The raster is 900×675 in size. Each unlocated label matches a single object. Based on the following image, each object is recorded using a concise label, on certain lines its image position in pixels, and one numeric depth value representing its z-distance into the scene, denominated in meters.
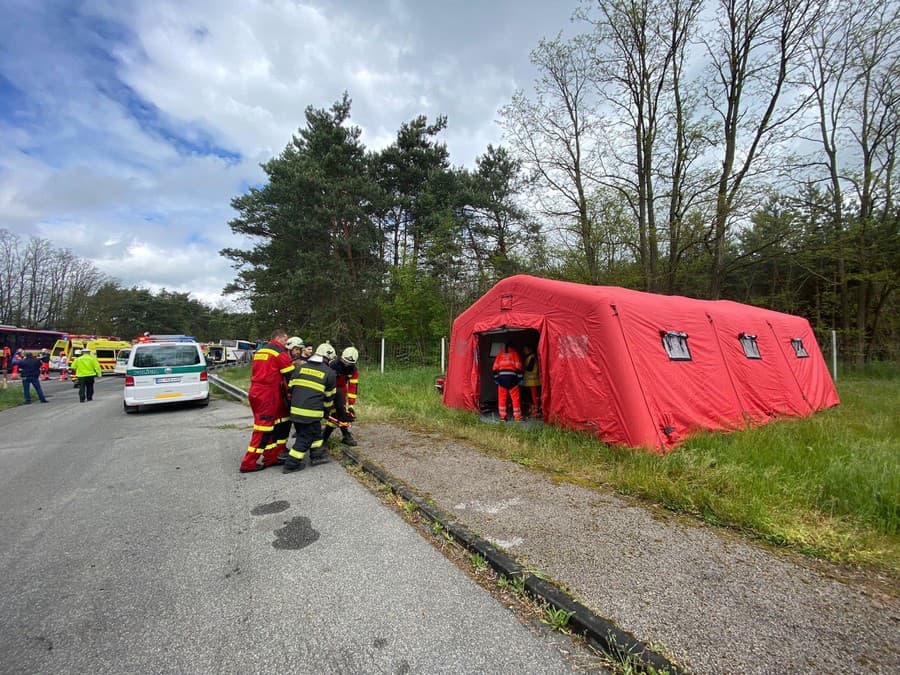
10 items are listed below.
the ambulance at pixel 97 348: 25.03
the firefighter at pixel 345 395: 5.75
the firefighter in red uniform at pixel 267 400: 5.01
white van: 9.41
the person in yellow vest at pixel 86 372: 12.55
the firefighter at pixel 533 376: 8.34
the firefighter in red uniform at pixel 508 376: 7.53
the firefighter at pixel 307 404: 5.00
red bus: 27.30
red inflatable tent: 5.50
